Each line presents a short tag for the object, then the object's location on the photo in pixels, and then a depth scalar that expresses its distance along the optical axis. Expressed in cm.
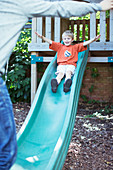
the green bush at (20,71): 682
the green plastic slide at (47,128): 246
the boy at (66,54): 443
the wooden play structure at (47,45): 521
